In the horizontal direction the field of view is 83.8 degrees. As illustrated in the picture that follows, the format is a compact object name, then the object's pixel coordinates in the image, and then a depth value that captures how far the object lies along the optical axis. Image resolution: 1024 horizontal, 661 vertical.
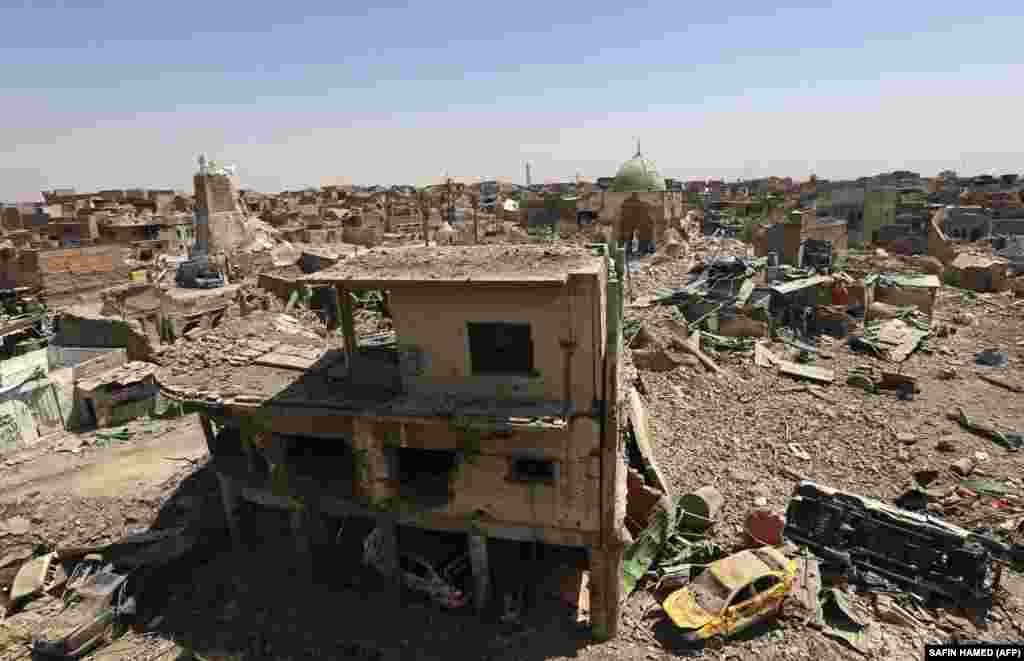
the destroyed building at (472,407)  9.69
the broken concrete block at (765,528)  12.59
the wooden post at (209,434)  13.31
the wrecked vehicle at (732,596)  10.44
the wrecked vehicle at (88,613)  11.38
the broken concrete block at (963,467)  15.48
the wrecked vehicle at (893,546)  11.29
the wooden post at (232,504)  13.76
